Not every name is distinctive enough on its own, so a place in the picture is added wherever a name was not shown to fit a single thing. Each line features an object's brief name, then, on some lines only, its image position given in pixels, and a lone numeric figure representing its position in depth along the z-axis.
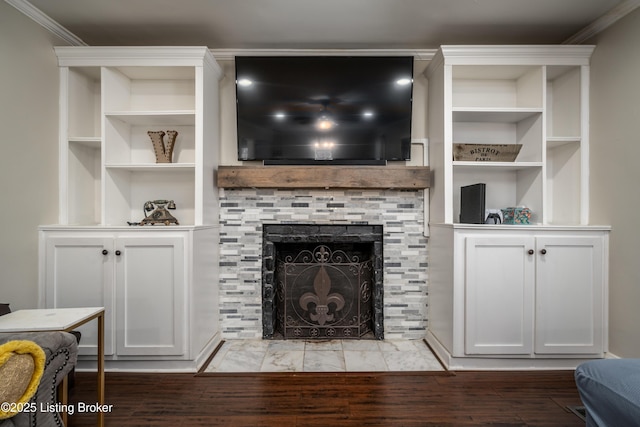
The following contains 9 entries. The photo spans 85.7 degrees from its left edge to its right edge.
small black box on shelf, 2.31
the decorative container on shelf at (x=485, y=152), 2.51
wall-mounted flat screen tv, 2.64
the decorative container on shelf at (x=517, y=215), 2.48
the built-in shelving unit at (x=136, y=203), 2.25
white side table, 1.44
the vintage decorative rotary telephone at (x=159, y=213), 2.47
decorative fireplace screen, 2.87
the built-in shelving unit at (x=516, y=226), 2.28
